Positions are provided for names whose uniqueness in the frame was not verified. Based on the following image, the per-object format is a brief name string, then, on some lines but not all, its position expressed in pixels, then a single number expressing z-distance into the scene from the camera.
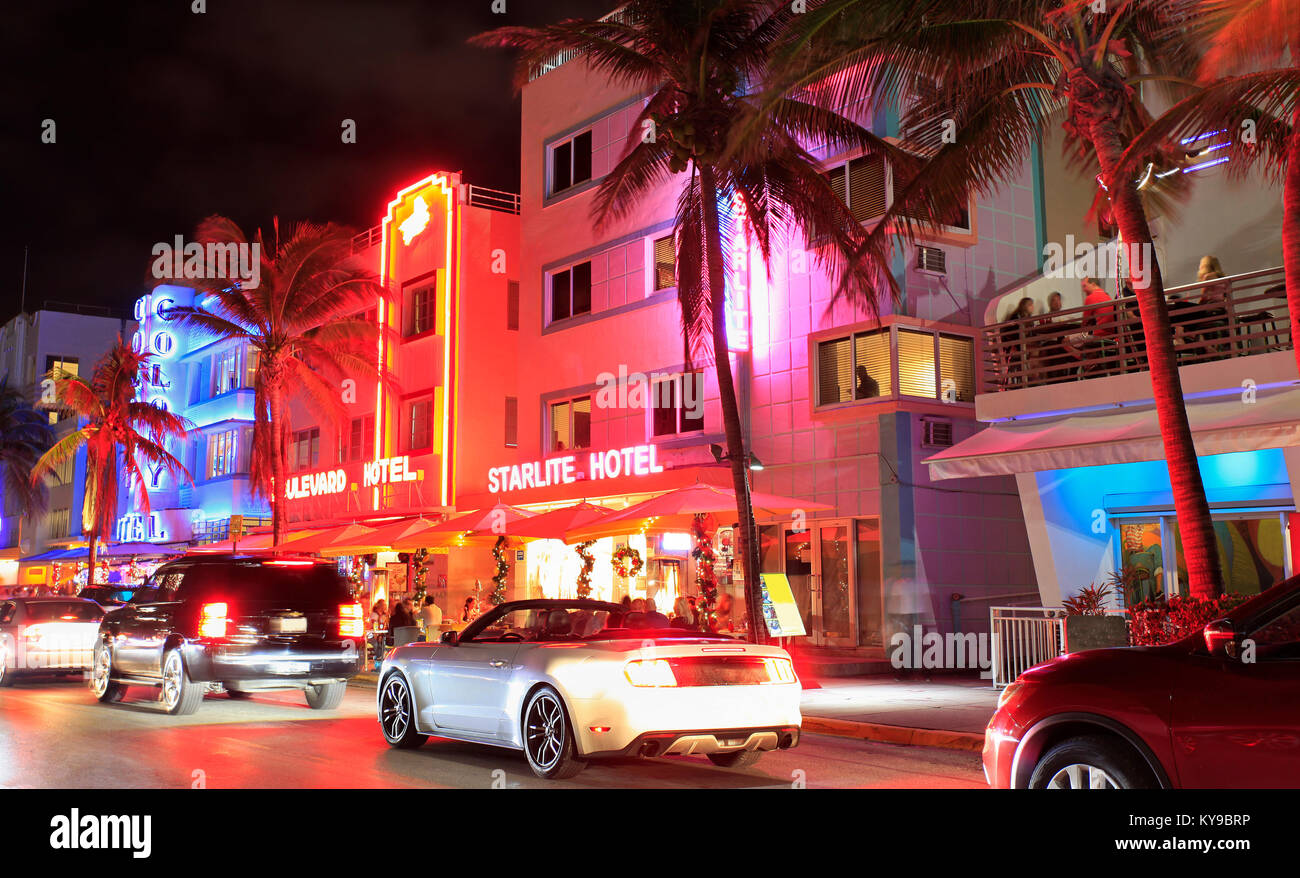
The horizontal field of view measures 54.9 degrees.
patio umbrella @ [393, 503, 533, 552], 23.56
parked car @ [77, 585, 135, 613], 21.97
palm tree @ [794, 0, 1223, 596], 13.04
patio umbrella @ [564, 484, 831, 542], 20.06
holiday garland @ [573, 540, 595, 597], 24.80
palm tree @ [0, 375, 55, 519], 64.31
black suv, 14.77
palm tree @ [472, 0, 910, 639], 19.09
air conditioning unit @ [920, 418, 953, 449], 22.88
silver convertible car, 9.37
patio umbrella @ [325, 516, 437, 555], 25.50
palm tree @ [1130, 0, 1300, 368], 9.86
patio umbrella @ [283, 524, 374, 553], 27.25
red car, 5.48
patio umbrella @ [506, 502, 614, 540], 21.91
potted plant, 13.95
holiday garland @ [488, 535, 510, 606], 25.78
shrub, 12.03
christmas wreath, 23.72
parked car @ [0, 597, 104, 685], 19.88
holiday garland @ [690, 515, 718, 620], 20.84
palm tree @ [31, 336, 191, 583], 41.78
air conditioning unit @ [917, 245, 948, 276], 23.28
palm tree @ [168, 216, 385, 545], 30.77
